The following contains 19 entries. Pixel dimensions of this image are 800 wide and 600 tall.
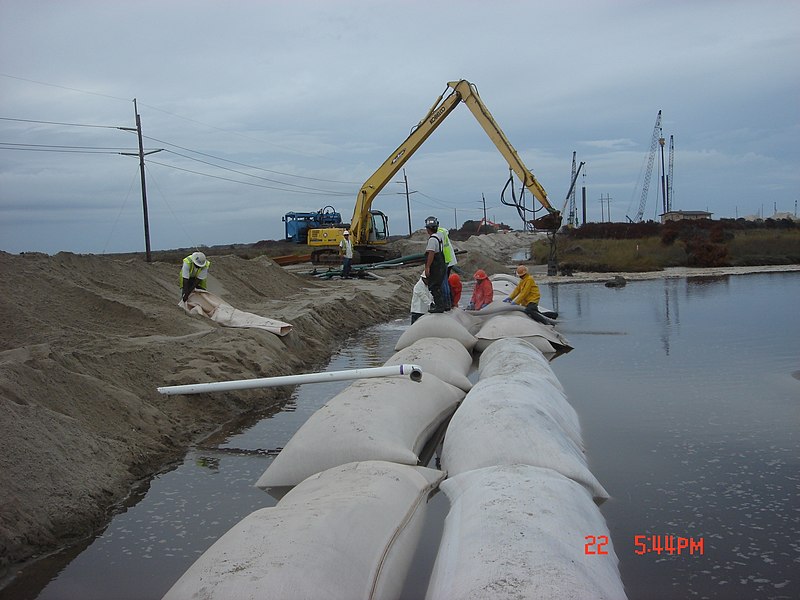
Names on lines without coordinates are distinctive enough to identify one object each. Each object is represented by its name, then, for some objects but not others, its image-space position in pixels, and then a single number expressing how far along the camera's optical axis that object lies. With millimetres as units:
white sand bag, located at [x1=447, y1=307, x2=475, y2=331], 8922
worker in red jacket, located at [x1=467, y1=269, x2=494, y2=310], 10383
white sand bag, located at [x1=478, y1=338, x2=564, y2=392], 5829
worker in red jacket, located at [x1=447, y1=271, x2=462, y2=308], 9531
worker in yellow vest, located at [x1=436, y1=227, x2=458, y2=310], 9188
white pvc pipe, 5603
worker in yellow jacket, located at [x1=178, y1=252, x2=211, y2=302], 9898
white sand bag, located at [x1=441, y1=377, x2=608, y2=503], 3844
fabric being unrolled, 9219
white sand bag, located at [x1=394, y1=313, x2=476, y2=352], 8062
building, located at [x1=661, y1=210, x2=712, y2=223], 62500
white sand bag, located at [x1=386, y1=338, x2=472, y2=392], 6414
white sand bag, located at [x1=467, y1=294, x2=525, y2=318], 9656
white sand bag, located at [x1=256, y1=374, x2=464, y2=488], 4277
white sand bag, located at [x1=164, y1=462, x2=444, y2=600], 2492
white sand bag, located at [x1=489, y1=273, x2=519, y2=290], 13312
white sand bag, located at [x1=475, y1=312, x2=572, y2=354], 8695
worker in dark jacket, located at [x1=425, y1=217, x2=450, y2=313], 8742
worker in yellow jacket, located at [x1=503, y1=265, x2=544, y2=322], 9828
